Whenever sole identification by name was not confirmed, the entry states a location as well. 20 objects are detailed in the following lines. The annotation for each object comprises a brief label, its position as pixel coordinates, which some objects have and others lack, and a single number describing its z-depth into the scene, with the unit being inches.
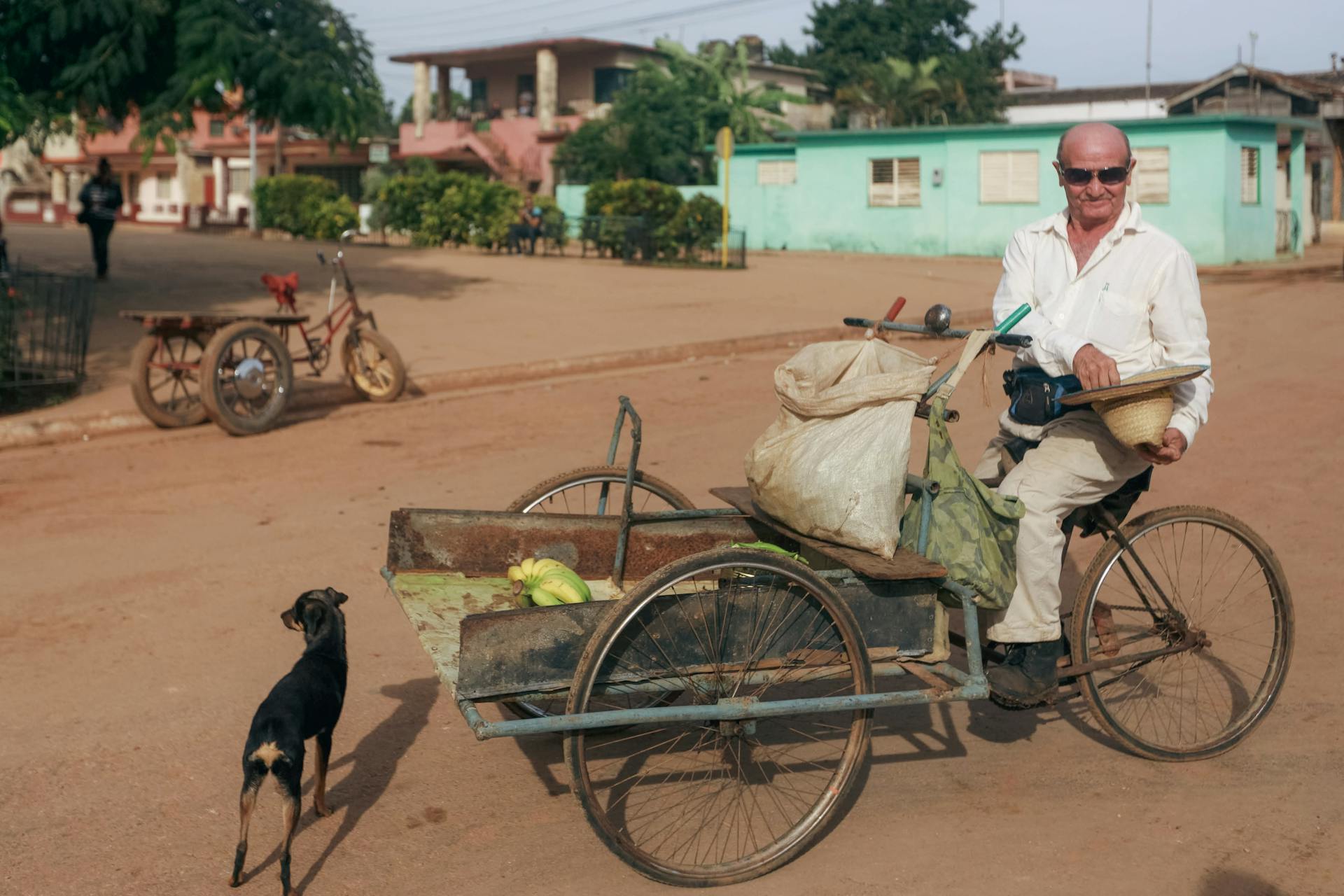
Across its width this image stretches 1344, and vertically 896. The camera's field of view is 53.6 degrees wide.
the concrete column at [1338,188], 1623.0
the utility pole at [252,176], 1649.9
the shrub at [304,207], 1514.5
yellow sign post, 1011.9
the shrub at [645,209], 1115.3
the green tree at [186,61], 543.2
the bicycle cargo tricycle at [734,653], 135.9
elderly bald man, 159.2
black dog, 133.2
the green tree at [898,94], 1691.7
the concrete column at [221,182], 2202.3
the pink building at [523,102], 1854.1
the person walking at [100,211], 768.3
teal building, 1175.0
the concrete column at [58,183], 2598.4
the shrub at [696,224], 1108.5
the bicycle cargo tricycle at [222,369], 380.5
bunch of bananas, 155.8
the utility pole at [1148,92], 1950.1
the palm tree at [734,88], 1654.8
